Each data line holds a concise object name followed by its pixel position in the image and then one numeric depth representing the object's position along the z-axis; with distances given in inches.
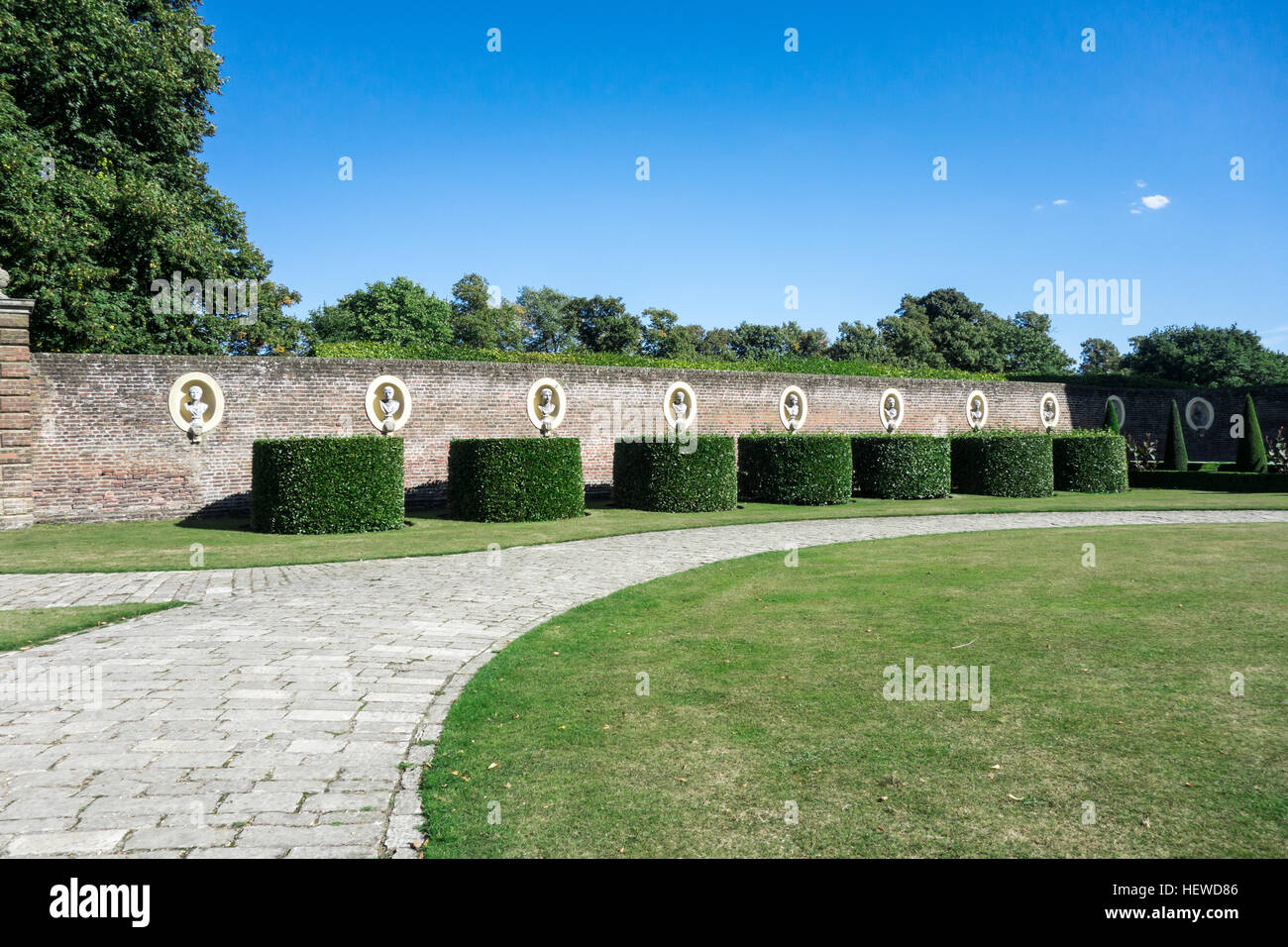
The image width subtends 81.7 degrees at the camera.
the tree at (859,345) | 2529.5
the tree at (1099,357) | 4279.0
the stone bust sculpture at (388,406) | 759.1
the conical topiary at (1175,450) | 1077.1
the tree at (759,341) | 3036.4
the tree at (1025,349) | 2568.9
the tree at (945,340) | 2492.6
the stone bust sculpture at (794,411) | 1011.9
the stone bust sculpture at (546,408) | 844.0
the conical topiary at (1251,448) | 1002.1
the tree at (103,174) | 744.3
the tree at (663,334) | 2795.3
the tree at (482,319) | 2709.2
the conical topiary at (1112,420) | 1218.1
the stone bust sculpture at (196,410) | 674.2
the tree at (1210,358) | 2218.3
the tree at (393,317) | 2207.2
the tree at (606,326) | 2815.0
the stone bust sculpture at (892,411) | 1107.3
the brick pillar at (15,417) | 602.5
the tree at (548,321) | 3179.1
